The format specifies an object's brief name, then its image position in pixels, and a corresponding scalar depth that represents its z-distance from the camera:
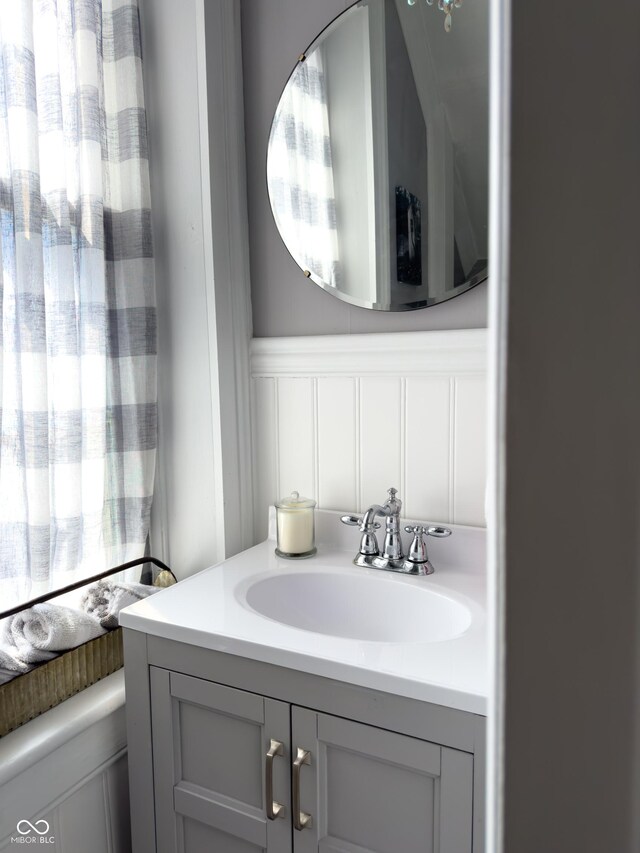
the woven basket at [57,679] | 0.99
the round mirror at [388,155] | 1.12
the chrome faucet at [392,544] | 1.16
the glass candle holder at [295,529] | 1.26
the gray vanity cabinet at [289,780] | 0.79
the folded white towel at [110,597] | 1.17
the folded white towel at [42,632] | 1.04
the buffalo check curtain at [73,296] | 1.11
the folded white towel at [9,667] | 0.97
